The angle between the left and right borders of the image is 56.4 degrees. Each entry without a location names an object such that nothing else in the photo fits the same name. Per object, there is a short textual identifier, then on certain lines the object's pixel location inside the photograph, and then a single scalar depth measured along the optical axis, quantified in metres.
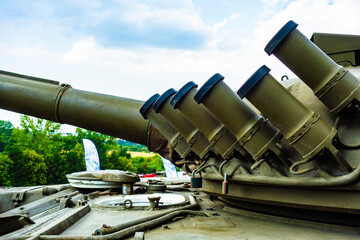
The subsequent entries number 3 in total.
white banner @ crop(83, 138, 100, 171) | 17.44
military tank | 2.65
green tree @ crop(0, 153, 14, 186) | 26.12
